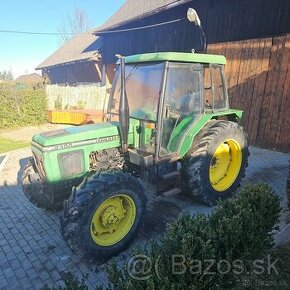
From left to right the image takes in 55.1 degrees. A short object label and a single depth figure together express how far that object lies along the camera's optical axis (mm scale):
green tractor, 3471
